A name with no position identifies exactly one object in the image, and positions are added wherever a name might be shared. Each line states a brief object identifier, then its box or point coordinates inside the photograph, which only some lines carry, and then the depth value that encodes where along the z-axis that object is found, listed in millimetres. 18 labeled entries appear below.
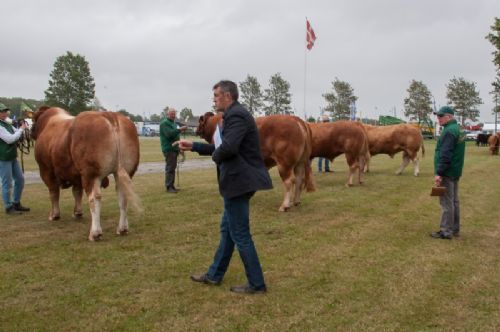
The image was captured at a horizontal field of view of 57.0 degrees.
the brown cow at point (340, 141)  13188
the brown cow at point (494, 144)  29359
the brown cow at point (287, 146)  9406
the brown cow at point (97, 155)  6820
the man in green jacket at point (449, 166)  7113
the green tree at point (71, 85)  71938
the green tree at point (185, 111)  111975
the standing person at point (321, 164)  17547
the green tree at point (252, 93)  67750
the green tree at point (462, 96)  64688
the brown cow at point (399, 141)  16609
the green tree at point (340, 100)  60931
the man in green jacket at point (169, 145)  11844
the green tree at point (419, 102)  62875
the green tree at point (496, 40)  29945
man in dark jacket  4652
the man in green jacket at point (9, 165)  8734
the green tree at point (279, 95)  66312
